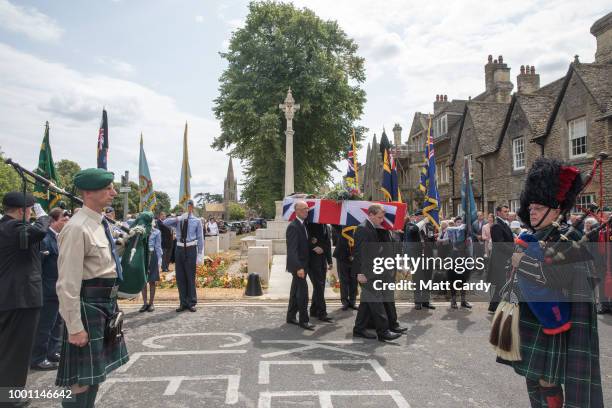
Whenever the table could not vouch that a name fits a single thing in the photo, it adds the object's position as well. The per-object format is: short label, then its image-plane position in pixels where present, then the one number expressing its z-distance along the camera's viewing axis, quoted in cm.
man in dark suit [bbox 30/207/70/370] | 571
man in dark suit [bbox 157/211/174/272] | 1323
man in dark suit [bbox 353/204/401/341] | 684
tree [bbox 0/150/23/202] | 4712
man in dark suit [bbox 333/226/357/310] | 927
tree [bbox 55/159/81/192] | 6912
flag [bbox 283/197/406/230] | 929
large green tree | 2978
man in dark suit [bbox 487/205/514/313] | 845
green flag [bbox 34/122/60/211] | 708
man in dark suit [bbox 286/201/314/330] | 771
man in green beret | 316
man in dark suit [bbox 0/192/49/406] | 431
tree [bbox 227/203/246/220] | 10850
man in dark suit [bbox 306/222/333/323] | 834
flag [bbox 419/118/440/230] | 1081
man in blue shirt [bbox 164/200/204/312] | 920
